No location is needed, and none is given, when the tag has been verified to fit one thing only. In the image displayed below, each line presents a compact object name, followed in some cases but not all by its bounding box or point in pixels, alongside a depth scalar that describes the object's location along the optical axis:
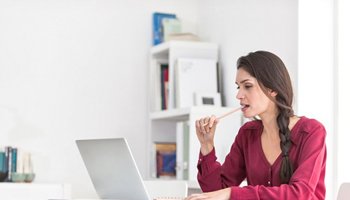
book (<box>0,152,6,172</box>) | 4.27
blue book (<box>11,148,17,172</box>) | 4.31
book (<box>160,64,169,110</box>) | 4.68
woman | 2.37
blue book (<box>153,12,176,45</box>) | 4.78
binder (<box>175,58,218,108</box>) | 4.46
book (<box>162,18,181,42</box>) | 4.77
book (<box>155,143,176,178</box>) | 4.68
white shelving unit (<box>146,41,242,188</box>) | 4.23
